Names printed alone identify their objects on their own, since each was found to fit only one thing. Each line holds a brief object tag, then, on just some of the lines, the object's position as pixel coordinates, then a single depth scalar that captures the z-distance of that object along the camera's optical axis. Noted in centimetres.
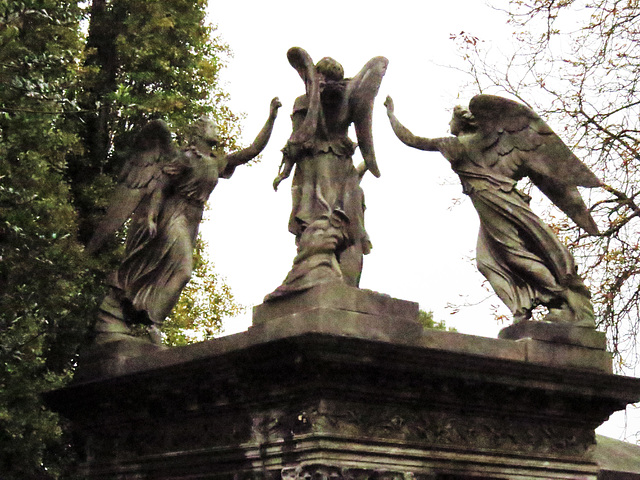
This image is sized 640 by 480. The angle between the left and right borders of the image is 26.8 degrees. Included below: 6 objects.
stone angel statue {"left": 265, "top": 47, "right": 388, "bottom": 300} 1008
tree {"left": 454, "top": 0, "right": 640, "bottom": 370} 1481
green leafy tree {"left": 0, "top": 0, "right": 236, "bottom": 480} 1521
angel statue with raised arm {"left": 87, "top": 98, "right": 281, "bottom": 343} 1128
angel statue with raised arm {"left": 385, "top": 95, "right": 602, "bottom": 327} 1052
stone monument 903
